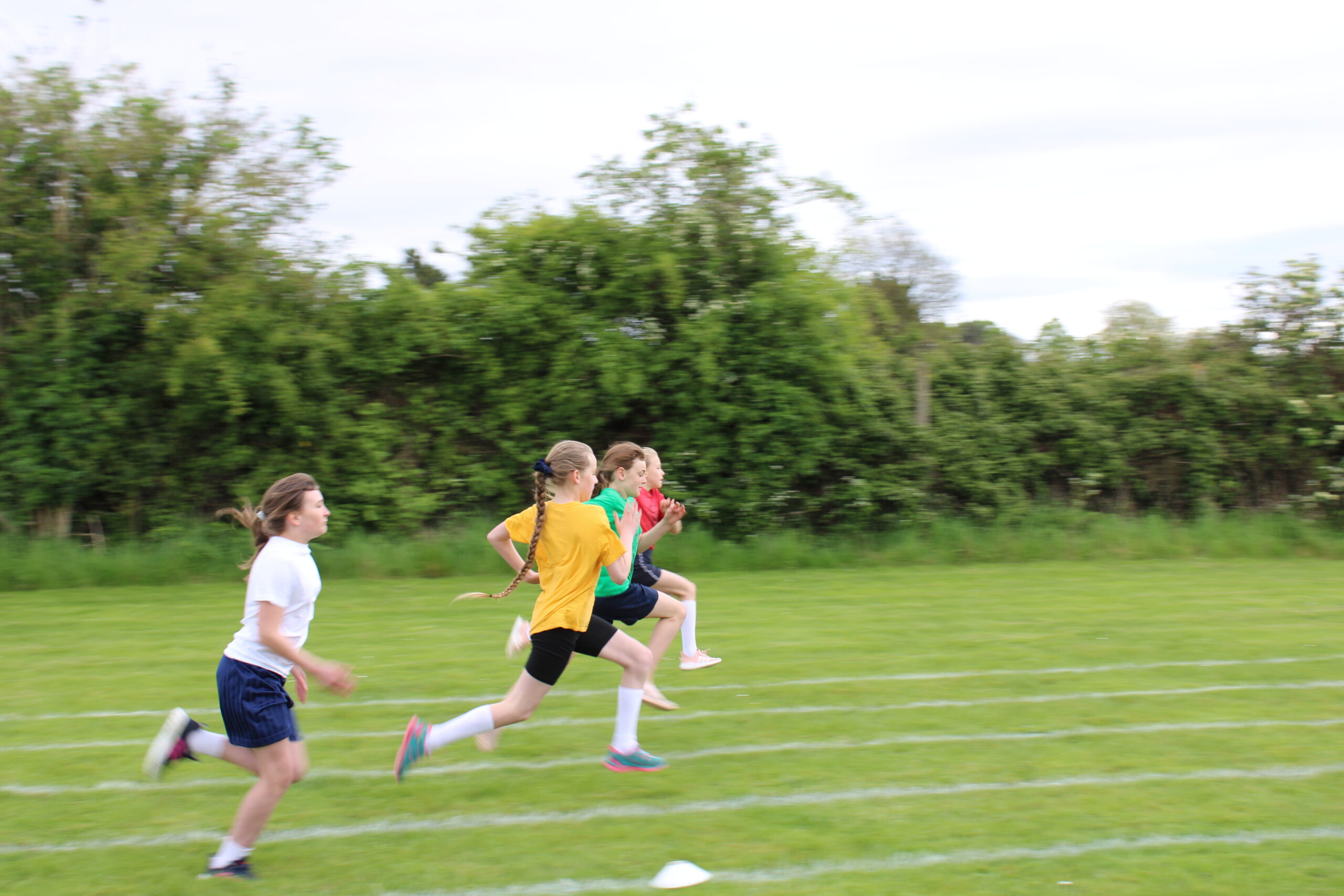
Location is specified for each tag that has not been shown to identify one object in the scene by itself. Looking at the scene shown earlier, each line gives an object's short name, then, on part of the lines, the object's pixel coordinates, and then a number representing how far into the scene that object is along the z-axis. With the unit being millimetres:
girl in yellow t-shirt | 4859
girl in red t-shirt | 6504
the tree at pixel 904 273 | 14047
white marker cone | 3797
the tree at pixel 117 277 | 12523
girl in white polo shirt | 3875
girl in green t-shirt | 5578
